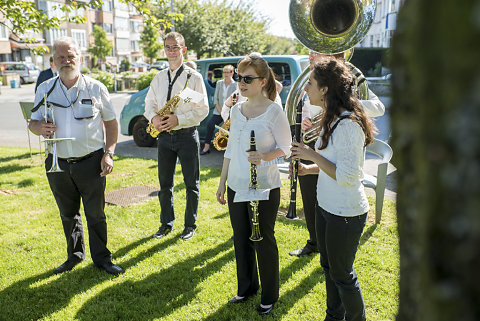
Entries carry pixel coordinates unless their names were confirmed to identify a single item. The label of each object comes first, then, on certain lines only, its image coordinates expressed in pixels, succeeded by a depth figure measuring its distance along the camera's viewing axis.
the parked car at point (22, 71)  34.81
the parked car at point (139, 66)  52.55
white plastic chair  4.95
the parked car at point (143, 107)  9.36
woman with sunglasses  3.23
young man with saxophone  4.65
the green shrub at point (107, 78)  27.39
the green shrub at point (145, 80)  17.55
